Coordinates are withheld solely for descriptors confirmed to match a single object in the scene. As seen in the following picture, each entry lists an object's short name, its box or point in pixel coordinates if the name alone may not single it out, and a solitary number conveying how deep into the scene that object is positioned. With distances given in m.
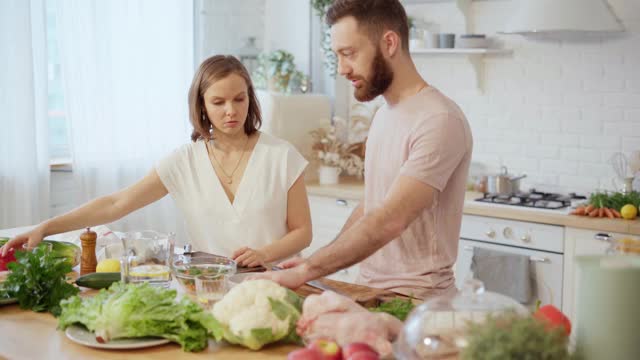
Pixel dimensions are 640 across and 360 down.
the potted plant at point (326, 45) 4.98
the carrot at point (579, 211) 3.80
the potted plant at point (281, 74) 5.03
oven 3.82
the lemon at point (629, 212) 3.70
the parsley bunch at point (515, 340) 1.33
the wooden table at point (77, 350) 1.73
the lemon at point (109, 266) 2.30
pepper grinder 2.39
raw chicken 1.63
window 4.44
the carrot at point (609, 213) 3.75
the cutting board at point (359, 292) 2.02
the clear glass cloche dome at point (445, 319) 1.49
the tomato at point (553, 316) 1.57
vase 4.71
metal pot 4.30
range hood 4.01
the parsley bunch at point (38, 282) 2.06
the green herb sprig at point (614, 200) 3.80
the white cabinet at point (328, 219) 4.50
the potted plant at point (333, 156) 4.73
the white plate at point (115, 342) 1.76
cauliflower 1.71
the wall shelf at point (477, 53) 4.47
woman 2.75
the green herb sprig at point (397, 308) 1.87
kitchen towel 3.87
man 2.27
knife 2.14
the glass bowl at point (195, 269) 2.09
